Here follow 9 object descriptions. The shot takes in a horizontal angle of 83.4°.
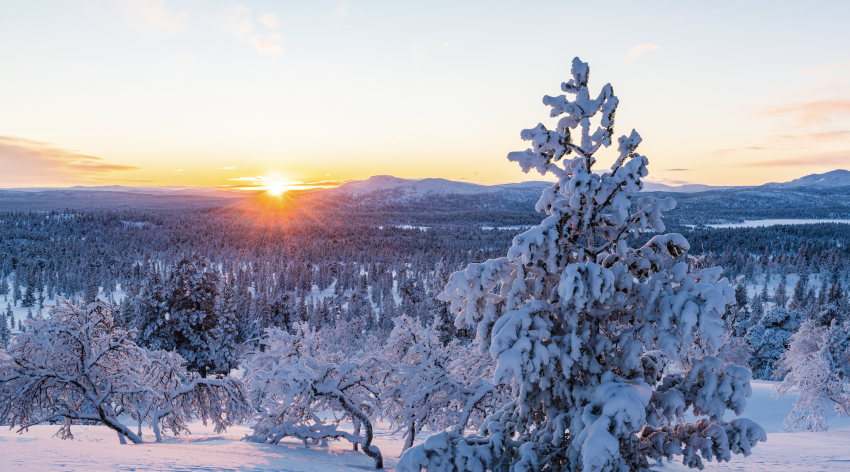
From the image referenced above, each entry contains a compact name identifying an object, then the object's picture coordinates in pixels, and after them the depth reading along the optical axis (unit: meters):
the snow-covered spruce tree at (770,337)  44.09
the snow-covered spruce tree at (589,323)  5.86
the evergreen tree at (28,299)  91.28
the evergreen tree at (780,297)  85.76
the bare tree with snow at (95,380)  12.04
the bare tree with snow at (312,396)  12.76
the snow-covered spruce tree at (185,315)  30.50
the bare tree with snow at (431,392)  13.99
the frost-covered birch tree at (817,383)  21.22
